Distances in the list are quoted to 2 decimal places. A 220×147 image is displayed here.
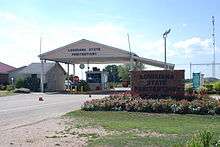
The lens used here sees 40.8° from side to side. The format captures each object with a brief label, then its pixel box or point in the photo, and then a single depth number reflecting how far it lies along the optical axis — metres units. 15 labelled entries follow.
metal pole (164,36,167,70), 25.16
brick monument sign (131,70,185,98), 14.10
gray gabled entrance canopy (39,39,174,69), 31.00
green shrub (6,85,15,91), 33.63
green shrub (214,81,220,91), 27.21
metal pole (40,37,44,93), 32.89
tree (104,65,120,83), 77.13
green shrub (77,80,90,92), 32.99
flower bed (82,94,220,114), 11.91
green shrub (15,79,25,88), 34.26
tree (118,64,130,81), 61.63
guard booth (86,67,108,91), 35.31
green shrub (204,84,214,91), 27.40
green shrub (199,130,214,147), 4.53
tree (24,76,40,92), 34.17
